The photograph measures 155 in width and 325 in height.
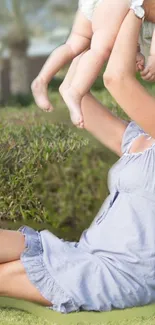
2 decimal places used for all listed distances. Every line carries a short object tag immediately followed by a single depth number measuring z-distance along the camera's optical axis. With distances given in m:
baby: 3.17
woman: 3.18
